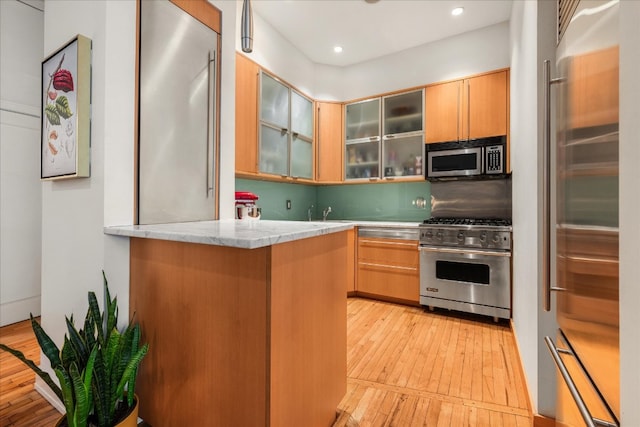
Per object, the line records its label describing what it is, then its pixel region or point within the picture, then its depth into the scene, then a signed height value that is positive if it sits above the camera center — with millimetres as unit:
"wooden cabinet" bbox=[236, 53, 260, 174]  2717 +928
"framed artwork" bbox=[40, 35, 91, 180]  1465 +534
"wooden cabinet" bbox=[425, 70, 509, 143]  3094 +1158
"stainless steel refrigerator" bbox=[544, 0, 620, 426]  726 +1
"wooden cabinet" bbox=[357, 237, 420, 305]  3293 -619
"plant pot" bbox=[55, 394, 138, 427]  1178 -823
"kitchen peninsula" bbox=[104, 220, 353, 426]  1071 -433
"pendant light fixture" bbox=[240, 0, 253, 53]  1327 +823
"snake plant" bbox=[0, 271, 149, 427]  1103 -611
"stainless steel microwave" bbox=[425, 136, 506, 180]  3057 +599
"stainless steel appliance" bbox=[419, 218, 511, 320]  2820 -501
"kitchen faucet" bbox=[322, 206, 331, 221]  4391 +40
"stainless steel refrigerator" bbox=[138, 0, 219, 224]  1604 +582
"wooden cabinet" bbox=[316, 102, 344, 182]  3998 +860
